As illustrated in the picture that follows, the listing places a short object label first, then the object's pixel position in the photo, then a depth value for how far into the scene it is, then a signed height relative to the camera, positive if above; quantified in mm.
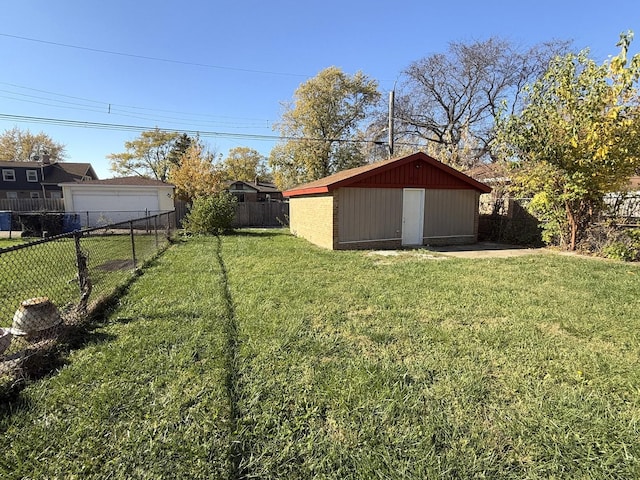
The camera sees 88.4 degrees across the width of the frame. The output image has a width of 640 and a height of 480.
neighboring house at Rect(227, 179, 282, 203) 31472 +1505
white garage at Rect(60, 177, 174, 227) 17875 +544
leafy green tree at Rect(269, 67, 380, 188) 24844 +6462
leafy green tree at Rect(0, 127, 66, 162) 38531 +7515
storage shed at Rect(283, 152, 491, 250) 9906 +12
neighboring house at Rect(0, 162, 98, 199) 30844 +2693
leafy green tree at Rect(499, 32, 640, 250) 7738 +1740
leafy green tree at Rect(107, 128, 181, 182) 37469 +5981
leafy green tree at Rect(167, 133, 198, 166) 37125 +6894
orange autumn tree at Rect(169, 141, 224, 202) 22219 +2091
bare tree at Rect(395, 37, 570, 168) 23922 +9191
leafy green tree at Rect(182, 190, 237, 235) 14203 -377
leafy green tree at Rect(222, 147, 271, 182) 44906 +6115
